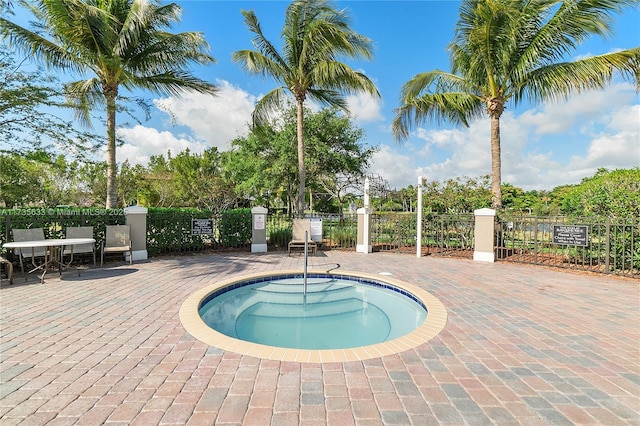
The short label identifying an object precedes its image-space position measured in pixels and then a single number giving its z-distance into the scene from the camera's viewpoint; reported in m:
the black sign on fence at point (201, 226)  10.15
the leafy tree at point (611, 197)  7.52
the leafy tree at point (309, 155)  16.18
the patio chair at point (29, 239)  6.74
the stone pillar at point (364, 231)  10.78
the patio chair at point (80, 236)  7.58
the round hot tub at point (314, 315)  3.43
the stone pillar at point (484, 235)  9.00
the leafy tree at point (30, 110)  6.99
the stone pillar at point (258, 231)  10.83
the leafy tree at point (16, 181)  10.68
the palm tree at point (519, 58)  8.45
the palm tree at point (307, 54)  10.61
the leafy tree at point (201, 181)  25.14
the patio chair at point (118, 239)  8.12
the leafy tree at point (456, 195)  10.77
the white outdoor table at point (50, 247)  5.99
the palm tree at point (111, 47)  8.16
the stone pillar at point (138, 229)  8.76
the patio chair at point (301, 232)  10.23
